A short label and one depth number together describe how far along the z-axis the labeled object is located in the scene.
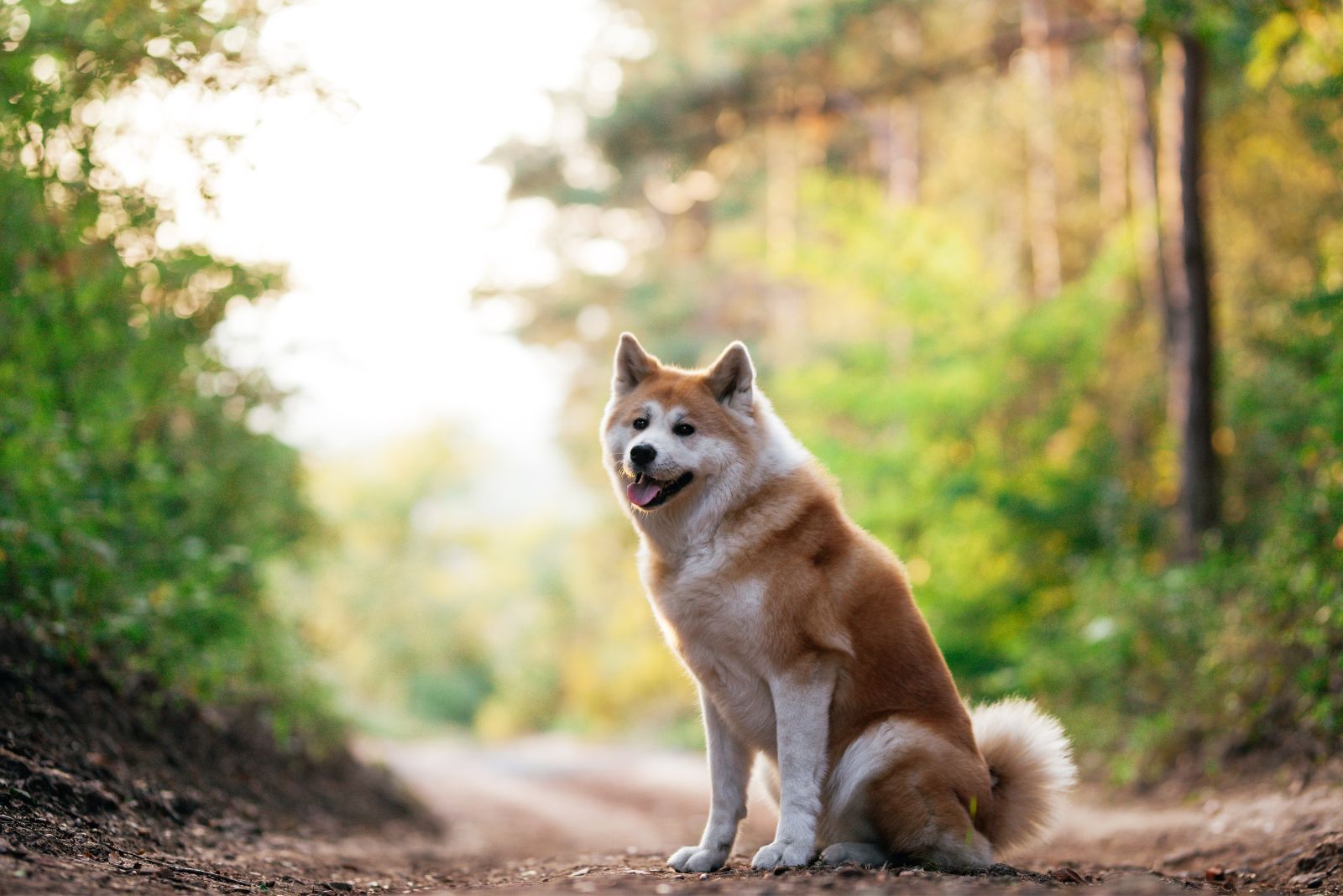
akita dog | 4.11
